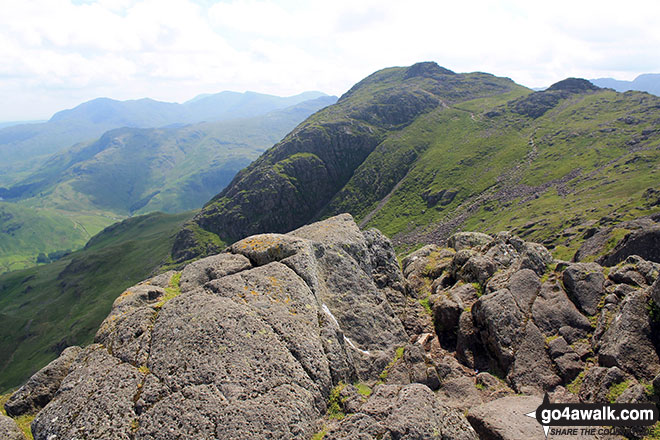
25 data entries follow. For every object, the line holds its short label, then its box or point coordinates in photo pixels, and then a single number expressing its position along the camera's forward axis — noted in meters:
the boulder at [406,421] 12.15
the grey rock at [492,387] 16.50
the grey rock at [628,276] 19.80
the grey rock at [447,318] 22.50
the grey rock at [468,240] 40.14
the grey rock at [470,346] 19.65
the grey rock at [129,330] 14.58
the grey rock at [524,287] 20.92
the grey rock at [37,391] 14.60
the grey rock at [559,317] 18.61
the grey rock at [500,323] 18.70
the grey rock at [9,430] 12.15
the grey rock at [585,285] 19.80
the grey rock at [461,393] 15.91
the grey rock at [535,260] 24.03
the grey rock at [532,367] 16.69
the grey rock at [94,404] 11.86
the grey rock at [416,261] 35.69
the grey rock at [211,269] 20.08
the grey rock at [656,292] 16.12
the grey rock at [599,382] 14.41
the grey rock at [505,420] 12.63
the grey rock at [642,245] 48.56
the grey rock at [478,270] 26.12
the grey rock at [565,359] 16.67
